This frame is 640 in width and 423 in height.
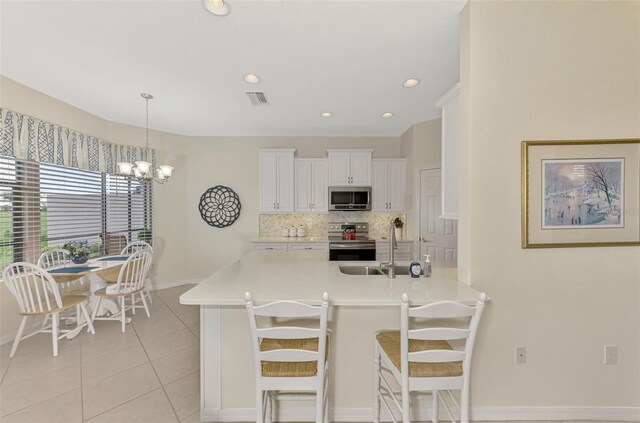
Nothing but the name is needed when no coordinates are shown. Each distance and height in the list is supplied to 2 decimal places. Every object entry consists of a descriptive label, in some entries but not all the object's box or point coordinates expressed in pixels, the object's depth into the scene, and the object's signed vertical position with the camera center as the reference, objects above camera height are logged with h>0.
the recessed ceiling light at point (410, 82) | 2.97 +1.44
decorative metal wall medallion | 5.15 +0.07
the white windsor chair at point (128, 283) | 3.33 -0.96
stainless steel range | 4.58 -0.68
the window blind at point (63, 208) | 3.10 +0.02
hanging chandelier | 3.38 +0.52
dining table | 3.03 -0.81
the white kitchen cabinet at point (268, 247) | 4.67 -0.64
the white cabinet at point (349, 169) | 4.90 +0.75
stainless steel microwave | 4.87 +0.22
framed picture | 1.81 +0.12
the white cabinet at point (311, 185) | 4.96 +0.46
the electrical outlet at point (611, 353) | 1.84 -0.98
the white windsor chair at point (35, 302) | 2.62 -0.97
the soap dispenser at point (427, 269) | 2.09 -0.46
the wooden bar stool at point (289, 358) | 1.41 -0.81
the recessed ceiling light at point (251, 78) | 2.84 +1.42
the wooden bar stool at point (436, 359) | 1.38 -0.79
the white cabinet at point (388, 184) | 4.93 +0.48
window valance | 3.02 +0.87
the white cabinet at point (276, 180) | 4.91 +0.55
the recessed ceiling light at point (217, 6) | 1.84 +1.42
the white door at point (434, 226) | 4.11 -0.26
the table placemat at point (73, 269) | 3.08 -0.70
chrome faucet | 2.01 -0.45
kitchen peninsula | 1.86 -1.01
